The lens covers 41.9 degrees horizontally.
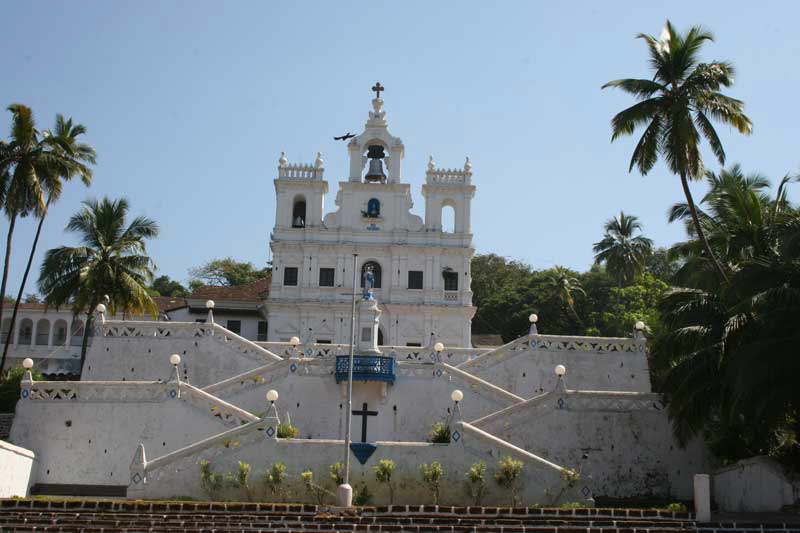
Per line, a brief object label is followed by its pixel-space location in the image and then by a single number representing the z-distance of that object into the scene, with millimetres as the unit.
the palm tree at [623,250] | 66938
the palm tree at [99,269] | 45406
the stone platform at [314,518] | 25203
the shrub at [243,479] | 30016
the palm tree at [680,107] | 35219
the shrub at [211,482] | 29906
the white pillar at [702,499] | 26203
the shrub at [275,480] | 30016
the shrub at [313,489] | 29906
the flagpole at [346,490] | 27641
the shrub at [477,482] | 30172
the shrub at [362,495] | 29859
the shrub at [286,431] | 33188
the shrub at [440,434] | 33734
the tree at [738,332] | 27328
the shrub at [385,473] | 30266
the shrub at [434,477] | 30125
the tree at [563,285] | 67125
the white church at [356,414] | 30766
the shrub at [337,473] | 30092
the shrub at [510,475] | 30078
